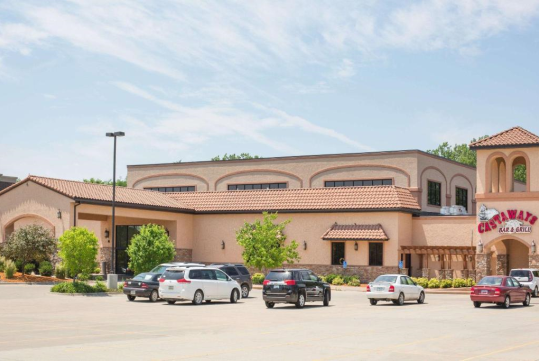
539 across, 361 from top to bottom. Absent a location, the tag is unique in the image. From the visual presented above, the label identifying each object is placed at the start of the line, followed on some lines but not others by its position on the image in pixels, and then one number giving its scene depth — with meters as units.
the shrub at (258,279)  48.67
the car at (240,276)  37.28
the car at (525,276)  37.83
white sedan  32.25
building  47.03
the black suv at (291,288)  30.05
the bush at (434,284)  44.75
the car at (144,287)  33.66
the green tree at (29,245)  43.03
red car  30.50
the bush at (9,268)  42.72
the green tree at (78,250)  38.12
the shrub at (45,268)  44.72
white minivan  31.14
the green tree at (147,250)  43.25
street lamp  40.91
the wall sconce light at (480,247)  47.34
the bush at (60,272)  44.72
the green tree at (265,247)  46.75
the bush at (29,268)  45.34
